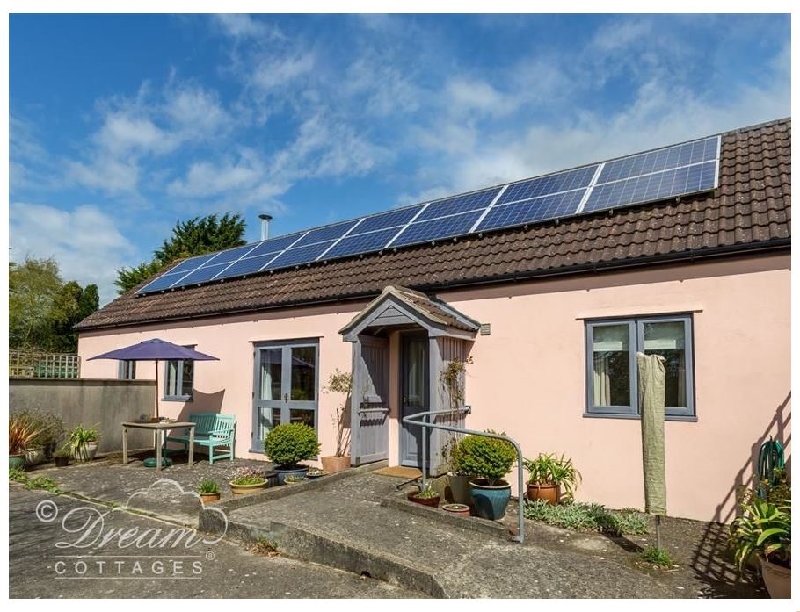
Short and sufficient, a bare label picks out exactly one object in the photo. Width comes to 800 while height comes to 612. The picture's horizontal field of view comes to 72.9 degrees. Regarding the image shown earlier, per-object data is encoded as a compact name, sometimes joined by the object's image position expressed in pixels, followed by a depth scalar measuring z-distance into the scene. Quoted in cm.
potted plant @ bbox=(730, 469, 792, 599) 449
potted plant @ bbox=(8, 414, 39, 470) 1085
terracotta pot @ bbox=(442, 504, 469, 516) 691
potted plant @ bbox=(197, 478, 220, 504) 770
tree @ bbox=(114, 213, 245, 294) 3434
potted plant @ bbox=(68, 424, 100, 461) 1191
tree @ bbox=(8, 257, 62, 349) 3256
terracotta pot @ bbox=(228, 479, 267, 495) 805
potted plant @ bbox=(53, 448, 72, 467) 1152
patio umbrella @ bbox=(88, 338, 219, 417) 1158
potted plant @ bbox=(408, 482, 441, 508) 726
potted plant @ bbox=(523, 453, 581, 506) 768
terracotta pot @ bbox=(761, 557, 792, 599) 438
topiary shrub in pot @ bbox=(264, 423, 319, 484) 897
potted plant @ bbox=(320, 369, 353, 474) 1045
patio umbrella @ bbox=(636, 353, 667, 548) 569
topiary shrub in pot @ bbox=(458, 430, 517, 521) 679
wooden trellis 1518
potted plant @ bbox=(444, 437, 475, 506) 729
